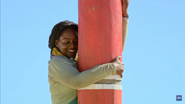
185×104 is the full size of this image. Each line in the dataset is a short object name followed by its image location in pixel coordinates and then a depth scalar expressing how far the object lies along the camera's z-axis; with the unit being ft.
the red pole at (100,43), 33.37
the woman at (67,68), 33.21
